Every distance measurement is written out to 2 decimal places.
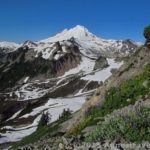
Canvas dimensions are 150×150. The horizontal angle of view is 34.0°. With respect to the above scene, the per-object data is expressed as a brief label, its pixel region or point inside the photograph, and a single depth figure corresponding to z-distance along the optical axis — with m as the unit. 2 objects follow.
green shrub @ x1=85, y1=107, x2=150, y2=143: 9.71
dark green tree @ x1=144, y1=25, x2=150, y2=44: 32.03
